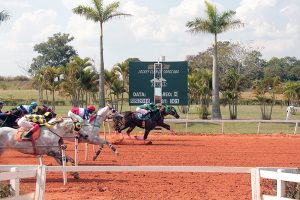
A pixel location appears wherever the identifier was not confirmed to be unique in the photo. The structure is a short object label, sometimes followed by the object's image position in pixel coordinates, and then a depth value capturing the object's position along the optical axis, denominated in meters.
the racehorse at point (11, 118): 20.14
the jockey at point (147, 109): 27.80
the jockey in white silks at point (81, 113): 18.52
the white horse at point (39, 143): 15.67
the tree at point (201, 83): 48.38
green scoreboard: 33.19
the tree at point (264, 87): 47.72
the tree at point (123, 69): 44.47
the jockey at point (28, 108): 19.98
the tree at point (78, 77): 47.84
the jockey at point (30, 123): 15.63
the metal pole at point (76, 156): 15.35
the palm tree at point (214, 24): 40.34
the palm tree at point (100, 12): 39.89
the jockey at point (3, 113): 20.30
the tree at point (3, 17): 50.62
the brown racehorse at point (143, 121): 27.41
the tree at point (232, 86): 48.28
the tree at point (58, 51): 94.94
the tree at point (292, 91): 49.09
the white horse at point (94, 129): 18.69
